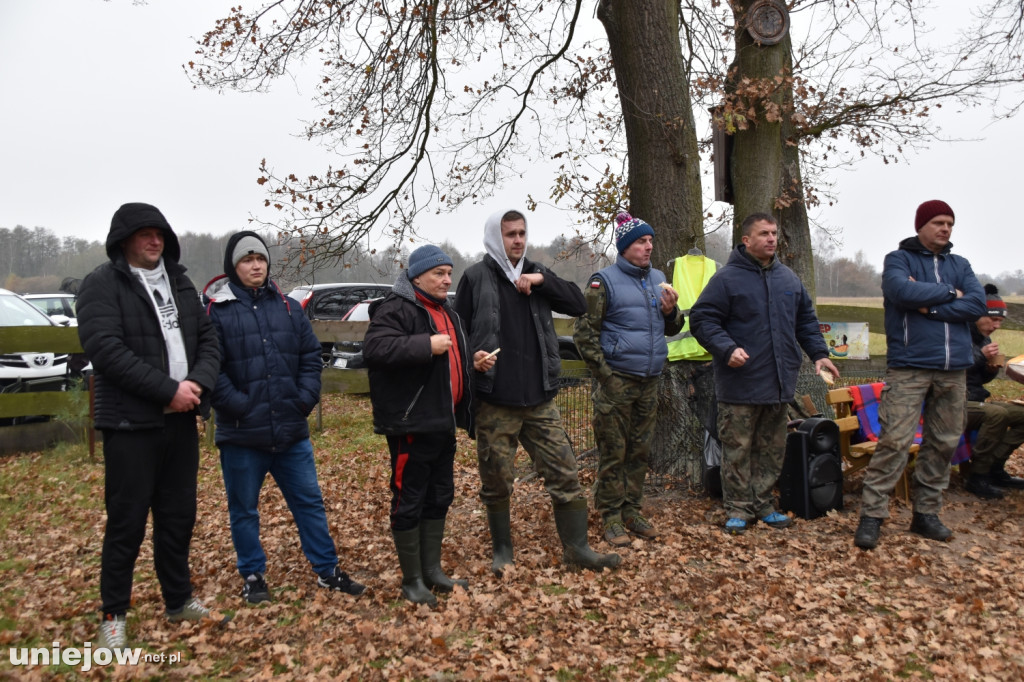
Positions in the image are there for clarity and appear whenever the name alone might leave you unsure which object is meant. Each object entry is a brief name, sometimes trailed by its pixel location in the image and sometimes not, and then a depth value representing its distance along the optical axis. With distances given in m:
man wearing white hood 4.60
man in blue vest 5.27
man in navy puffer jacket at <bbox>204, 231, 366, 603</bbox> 4.30
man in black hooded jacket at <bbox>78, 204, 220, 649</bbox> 3.78
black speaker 5.62
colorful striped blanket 6.32
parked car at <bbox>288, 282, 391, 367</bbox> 13.78
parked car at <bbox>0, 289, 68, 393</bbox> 9.23
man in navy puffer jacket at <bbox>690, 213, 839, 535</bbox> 5.40
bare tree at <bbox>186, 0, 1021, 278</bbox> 6.94
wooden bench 6.07
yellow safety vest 6.27
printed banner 9.16
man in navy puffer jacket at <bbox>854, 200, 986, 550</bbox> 5.04
